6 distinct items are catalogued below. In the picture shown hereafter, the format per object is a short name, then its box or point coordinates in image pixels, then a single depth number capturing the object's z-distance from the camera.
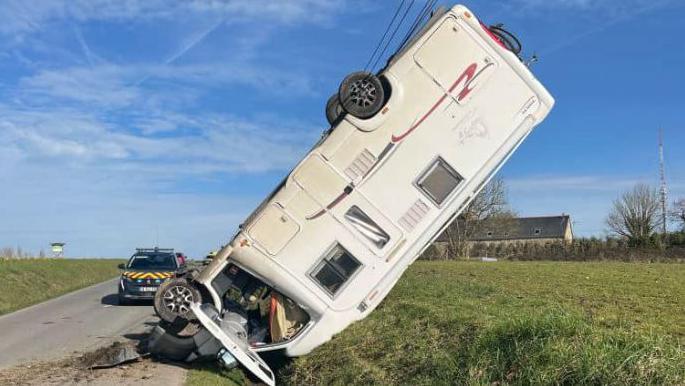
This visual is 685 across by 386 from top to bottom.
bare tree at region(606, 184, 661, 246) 60.78
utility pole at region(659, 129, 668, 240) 61.69
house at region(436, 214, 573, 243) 91.94
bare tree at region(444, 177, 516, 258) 55.56
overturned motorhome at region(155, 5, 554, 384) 8.72
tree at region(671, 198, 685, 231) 58.97
